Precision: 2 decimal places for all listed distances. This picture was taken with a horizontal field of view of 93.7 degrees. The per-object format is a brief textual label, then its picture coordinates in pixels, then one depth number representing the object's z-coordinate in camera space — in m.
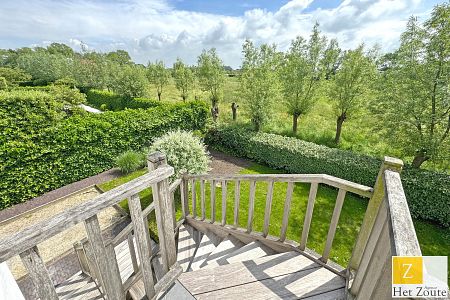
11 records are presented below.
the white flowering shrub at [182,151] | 5.71
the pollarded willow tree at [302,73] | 10.27
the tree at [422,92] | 5.69
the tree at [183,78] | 18.42
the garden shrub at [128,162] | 8.22
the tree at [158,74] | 20.00
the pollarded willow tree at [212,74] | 14.75
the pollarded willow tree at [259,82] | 10.10
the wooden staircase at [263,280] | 2.07
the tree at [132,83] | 17.59
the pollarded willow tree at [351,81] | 9.10
